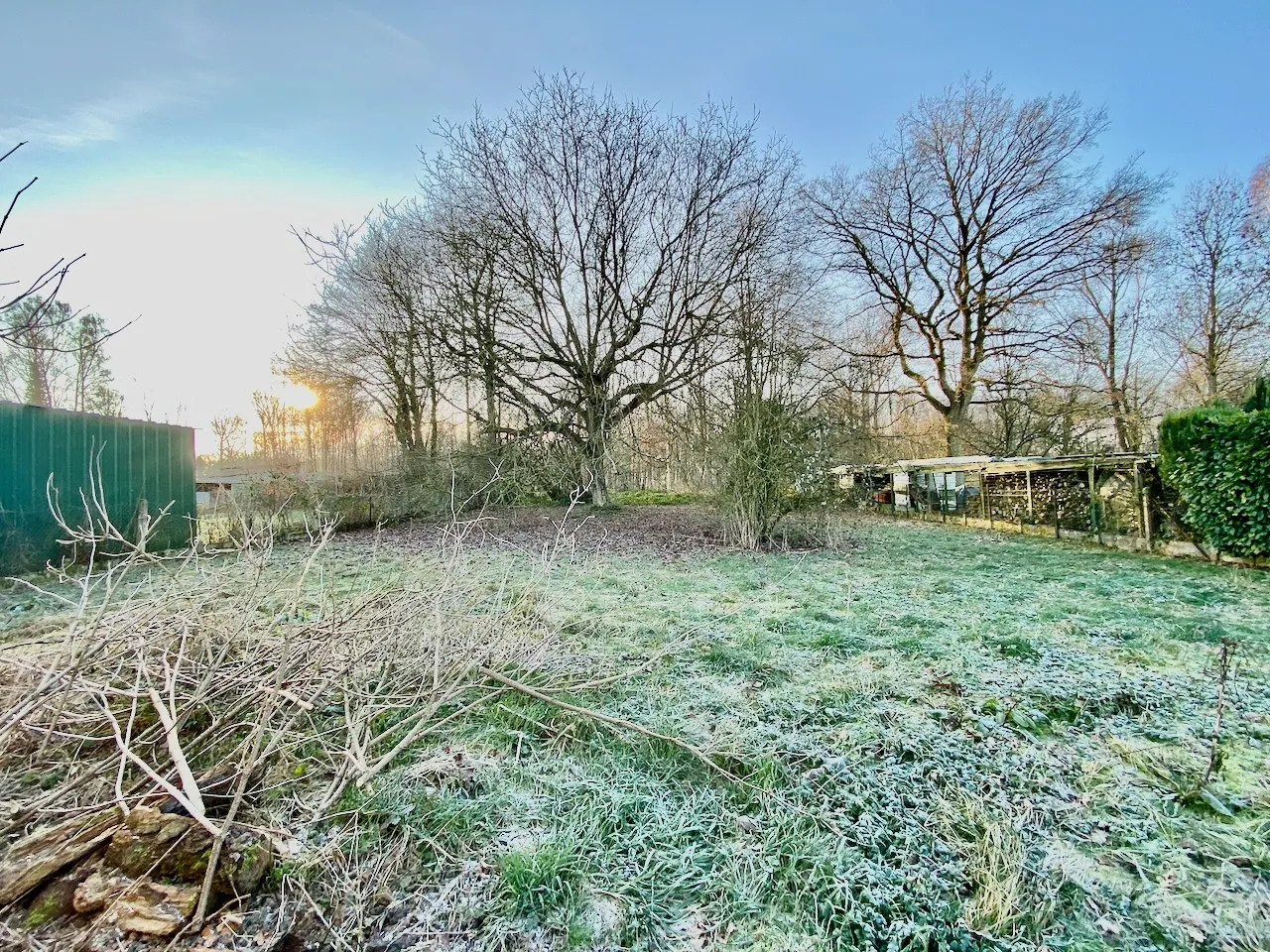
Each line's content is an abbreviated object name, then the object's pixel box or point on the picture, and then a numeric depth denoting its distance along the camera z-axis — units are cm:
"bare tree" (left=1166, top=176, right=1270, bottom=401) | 1309
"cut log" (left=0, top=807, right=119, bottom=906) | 143
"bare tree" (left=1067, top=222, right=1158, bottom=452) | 1423
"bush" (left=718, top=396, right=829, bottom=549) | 723
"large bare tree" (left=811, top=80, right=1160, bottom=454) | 1425
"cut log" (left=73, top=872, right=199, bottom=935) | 137
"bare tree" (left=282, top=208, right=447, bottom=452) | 1216
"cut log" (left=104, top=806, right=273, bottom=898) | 151
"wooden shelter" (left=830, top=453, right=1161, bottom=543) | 753
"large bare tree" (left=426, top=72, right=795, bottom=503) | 1171
